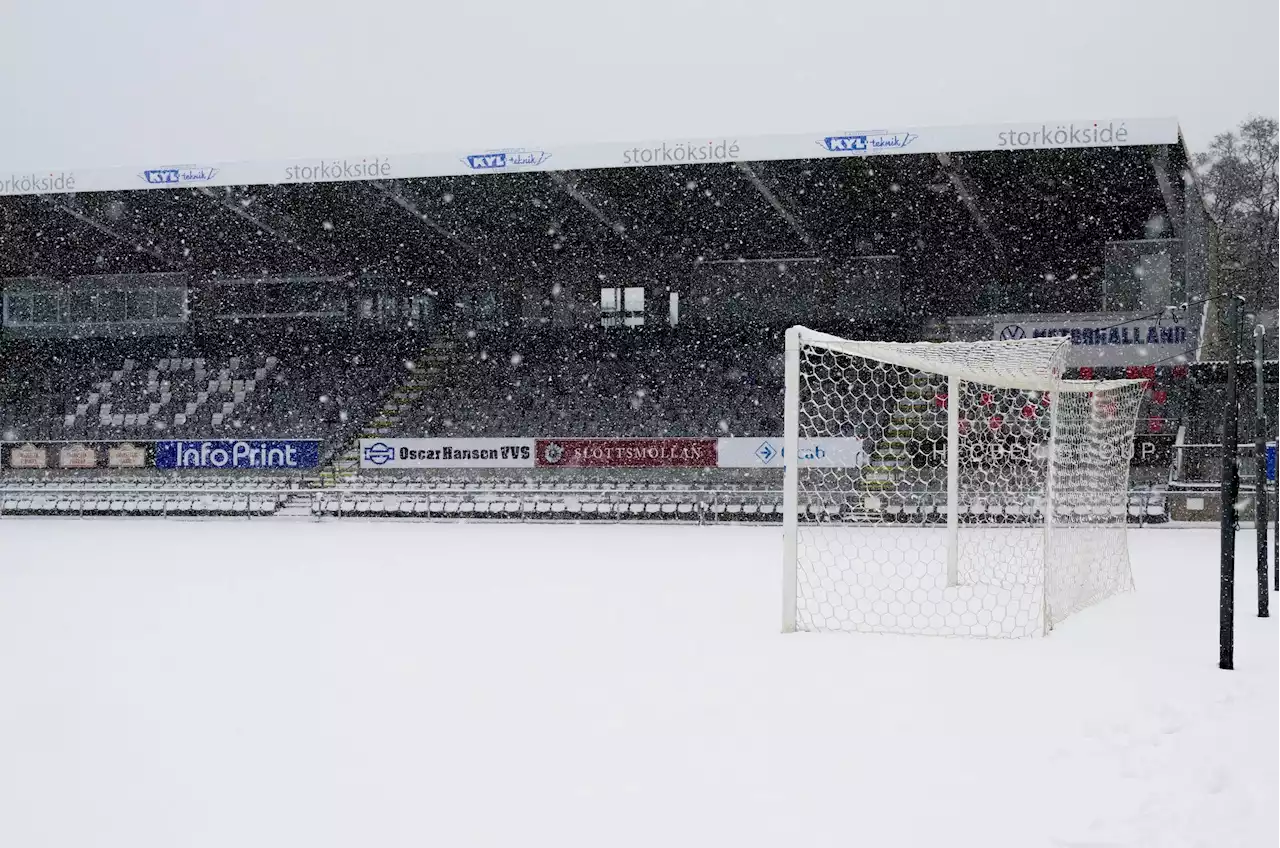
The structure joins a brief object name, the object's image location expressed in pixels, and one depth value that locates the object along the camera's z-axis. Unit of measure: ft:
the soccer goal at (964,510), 28.81
